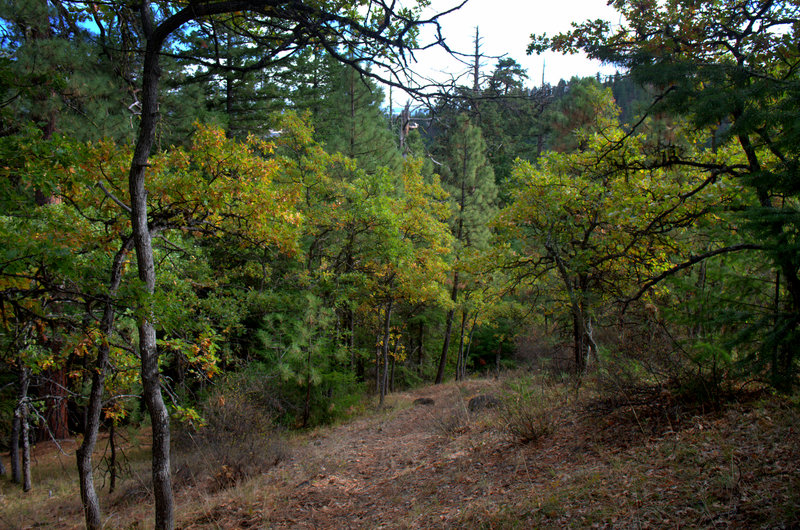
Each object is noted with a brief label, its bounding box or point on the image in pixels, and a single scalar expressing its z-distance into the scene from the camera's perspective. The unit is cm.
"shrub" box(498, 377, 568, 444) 595
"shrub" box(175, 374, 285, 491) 778
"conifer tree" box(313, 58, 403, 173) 1706
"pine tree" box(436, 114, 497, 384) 2086
